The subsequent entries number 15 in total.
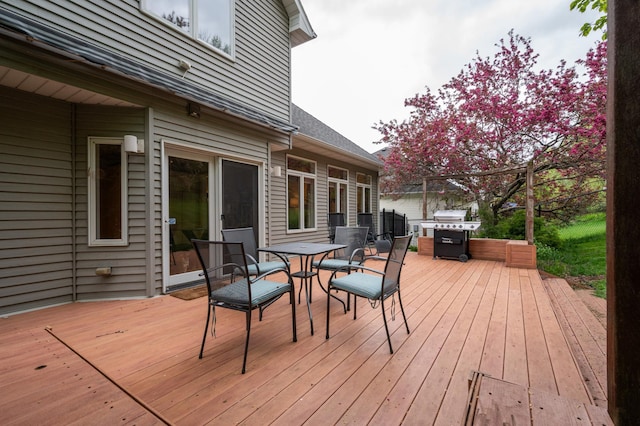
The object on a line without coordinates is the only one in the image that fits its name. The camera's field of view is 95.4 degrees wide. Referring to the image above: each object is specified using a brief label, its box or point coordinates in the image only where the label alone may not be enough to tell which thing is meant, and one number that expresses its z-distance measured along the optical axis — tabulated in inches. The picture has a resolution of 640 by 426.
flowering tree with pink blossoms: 258.8
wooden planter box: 221.9
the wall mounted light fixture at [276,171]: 239.3
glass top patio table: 120.3
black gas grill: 250.6
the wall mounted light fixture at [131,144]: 139.5
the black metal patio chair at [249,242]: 130.6
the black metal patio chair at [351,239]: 159.0
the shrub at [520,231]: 306.2
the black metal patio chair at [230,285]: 85.4
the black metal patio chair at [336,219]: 281.3
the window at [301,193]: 281.9
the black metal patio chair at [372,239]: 282.2
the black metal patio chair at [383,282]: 95.0
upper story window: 160.6
